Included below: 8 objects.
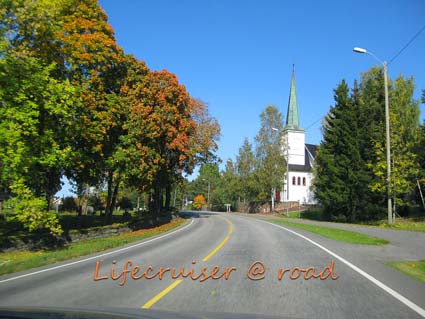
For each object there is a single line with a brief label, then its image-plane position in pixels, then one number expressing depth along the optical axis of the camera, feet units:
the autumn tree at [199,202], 342.64
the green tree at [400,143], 108.68
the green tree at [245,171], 223.10
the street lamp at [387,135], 92.00
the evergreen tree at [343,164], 131.03
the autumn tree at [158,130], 91.15
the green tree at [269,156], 209.87
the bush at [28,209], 54.75
